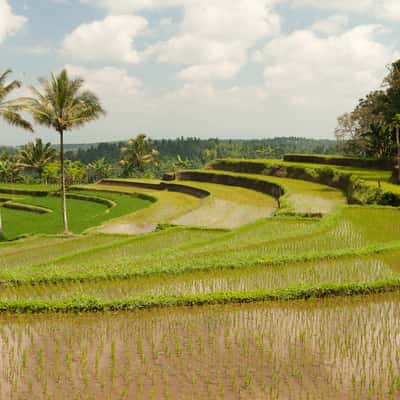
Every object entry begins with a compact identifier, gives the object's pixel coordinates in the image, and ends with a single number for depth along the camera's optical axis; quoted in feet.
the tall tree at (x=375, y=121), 81.15
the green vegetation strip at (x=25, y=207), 82.28
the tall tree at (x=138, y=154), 148.05
